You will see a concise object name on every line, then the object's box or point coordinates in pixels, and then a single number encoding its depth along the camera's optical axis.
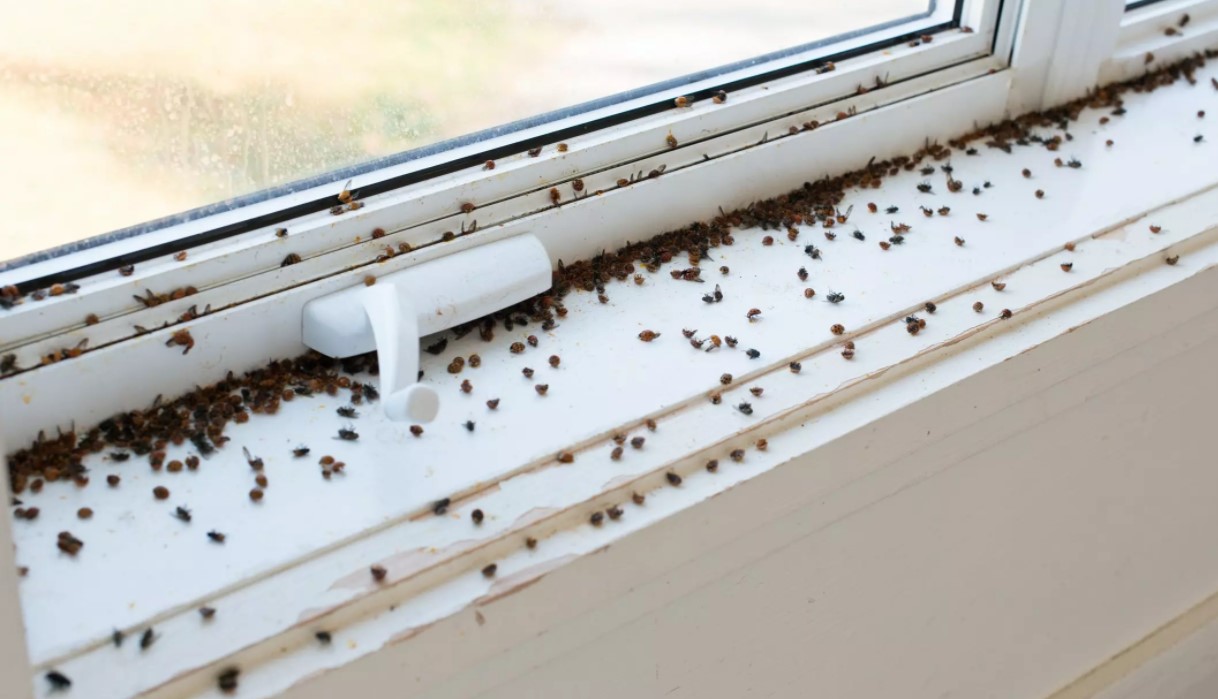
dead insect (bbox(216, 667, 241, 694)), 0.66
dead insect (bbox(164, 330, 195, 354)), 0.83
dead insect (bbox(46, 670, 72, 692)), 0.65
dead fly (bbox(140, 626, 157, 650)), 0.67
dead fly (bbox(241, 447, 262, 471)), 0.80
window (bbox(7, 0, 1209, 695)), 0.73
